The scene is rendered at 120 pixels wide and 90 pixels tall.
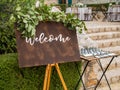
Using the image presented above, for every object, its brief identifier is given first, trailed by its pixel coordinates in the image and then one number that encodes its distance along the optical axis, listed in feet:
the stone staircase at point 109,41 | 18.34
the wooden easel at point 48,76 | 11.14
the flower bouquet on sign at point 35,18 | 10.34
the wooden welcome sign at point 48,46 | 10.30
